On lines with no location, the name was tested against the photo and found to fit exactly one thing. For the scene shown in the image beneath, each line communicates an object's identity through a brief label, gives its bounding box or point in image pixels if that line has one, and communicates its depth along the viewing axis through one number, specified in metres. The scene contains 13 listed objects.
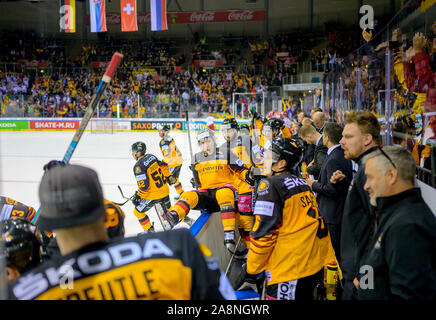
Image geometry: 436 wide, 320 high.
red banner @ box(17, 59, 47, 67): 26.83
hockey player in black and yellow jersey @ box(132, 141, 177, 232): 5.33
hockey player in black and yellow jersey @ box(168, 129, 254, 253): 4.05
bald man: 6.17
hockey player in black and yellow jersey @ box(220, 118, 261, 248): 4.35
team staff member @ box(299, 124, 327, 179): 4.38
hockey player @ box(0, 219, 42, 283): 1.48
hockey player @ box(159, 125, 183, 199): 7.51
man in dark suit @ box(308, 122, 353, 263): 3.18
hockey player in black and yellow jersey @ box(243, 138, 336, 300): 2.31
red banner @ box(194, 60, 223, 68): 27.36
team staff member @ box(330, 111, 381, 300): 2.16
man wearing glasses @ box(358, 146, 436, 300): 1.51
